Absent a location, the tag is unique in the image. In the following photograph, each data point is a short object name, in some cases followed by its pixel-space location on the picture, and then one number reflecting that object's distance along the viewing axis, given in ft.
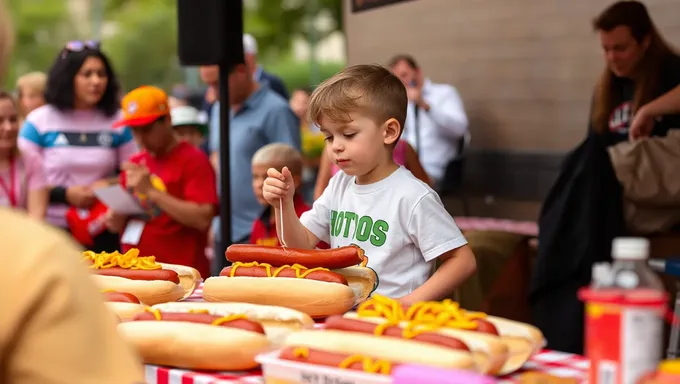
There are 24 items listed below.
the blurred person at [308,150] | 33.73
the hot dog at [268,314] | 7.41
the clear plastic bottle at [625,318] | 5.18
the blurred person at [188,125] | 25.79
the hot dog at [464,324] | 6.52
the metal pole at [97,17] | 87.81
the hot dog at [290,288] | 8.04
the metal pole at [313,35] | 80.02
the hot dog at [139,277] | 8.76
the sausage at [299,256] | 8.23
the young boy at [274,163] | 16.16
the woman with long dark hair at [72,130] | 18.47
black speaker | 15.74
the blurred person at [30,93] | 24.61
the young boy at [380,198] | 9.34
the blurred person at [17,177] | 17.69
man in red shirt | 16.17
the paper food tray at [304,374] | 5.94
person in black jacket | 15.57
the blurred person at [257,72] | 21.18
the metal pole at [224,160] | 16.22
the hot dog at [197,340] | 6.97
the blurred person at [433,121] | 25.61
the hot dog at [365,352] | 5.98
